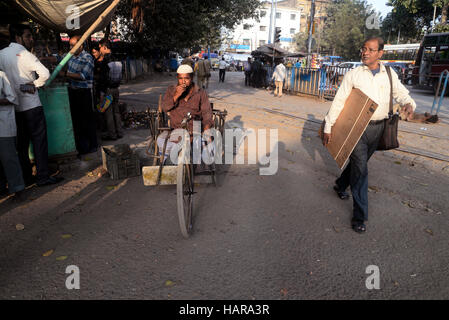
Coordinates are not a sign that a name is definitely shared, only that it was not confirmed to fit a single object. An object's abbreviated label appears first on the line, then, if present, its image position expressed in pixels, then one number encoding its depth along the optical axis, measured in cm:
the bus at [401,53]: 2961
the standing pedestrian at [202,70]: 1473
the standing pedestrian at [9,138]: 380
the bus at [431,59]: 2008
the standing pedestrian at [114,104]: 679
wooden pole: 481
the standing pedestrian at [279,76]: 1663
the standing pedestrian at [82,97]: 559
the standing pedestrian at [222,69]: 2364
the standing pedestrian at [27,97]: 403
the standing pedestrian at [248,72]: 2273
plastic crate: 493
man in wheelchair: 408
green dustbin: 501
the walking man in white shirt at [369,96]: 349
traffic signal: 1870
